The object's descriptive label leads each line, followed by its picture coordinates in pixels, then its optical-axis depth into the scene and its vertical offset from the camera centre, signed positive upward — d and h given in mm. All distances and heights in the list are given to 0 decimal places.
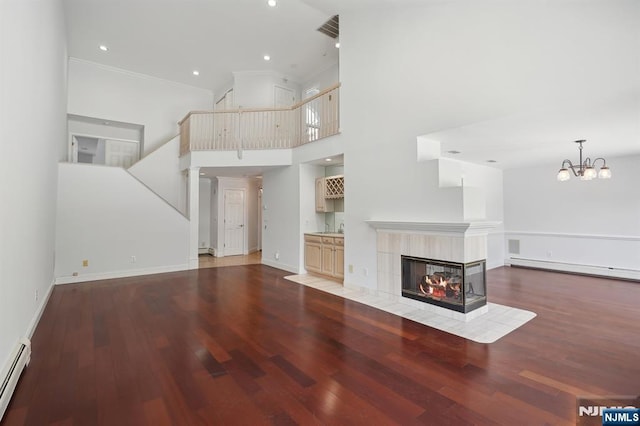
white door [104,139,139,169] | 8664 +2022
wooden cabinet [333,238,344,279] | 5715 -801
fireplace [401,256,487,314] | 3775 -898
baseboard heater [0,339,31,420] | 1998 -1161
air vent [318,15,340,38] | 6012 +4151
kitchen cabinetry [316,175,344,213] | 6207 +606
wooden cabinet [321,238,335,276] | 5919 -781
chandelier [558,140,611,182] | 4566 +740
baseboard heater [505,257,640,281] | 5773 -1102
